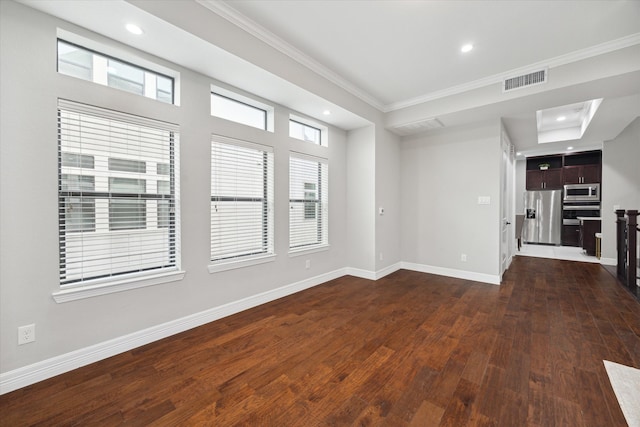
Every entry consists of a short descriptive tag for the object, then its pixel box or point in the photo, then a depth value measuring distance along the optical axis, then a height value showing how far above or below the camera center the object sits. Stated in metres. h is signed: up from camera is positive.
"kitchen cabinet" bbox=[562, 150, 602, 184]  7.56 +1.23
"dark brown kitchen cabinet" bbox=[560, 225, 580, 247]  7.86 -0.75
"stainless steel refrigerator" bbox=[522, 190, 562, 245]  8.12 -0.21
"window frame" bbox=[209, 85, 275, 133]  3.05 +1.37
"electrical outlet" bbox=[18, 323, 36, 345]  1.88 -0.89
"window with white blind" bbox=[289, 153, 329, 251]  3.97 +0.12
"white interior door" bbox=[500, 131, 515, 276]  4.59 +0.10
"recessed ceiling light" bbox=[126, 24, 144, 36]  2.08 +1.44
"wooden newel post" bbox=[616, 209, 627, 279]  4.54 -0.57
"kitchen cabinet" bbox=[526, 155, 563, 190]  8.12 +1.16
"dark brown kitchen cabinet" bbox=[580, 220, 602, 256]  6.52 -0.57
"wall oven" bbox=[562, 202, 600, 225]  7.56 -0.03
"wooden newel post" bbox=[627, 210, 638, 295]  4.01 -0.56
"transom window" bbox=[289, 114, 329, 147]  4.13 +1.30
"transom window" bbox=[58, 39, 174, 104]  2.15 +1.22
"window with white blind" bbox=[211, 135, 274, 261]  3.02 +0.13
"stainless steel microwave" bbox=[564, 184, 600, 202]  7.45 +0.51
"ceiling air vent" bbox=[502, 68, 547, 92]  3.22 +1.63
